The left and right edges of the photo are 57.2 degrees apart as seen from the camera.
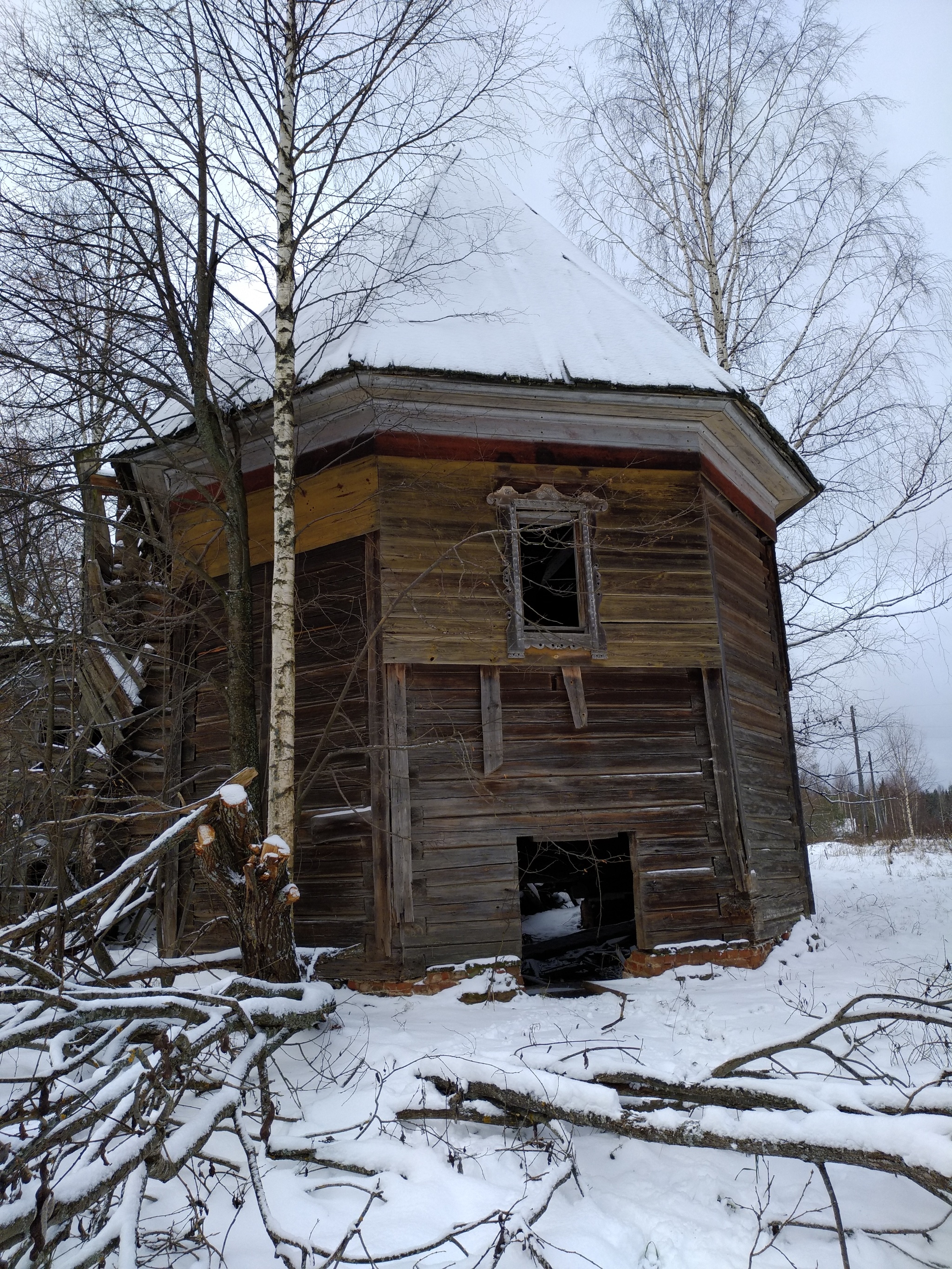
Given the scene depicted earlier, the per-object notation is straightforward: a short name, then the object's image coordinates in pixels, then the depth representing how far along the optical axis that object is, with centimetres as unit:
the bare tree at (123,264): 601
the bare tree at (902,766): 4328
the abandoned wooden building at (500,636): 734
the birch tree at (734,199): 1344
